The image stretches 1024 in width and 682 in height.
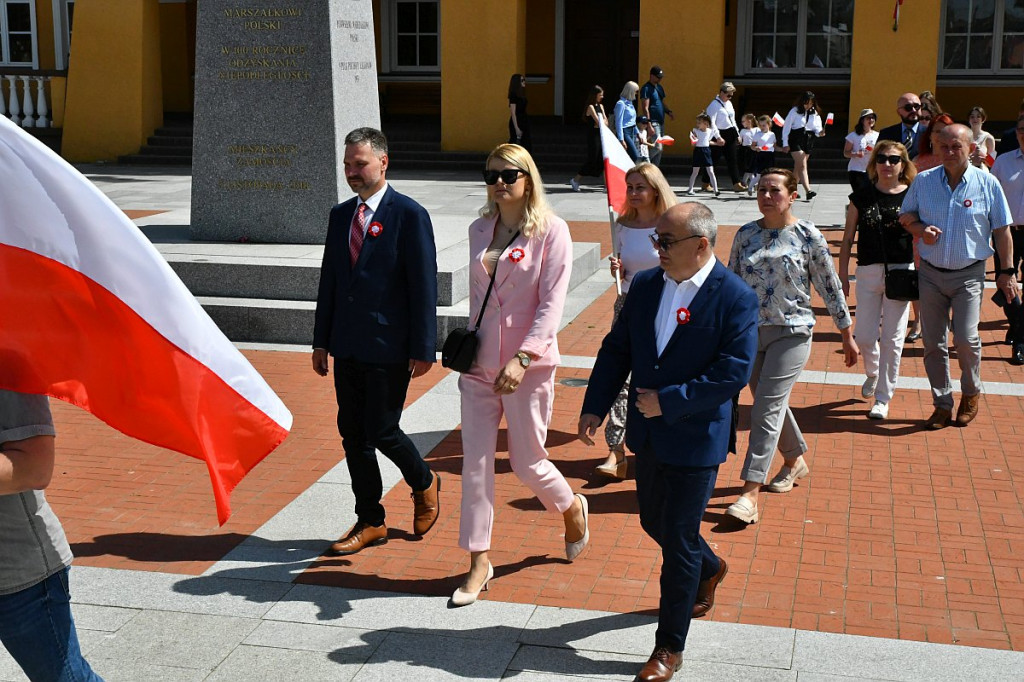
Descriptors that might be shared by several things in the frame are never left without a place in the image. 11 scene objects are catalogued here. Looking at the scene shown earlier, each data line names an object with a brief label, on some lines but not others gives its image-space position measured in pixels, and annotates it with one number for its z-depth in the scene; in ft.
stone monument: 35.14
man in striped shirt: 25.53
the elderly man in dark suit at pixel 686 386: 14.80
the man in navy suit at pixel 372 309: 18.69
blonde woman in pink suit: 17.43
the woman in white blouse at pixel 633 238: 21.13
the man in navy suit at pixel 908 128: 38.37
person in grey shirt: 10.12
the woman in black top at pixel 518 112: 69.15
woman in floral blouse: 20.83
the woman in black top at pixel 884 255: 26.63
